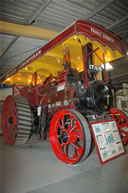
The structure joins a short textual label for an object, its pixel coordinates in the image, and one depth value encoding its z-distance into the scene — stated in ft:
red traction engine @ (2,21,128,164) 7.17
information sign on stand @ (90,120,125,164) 6.78
